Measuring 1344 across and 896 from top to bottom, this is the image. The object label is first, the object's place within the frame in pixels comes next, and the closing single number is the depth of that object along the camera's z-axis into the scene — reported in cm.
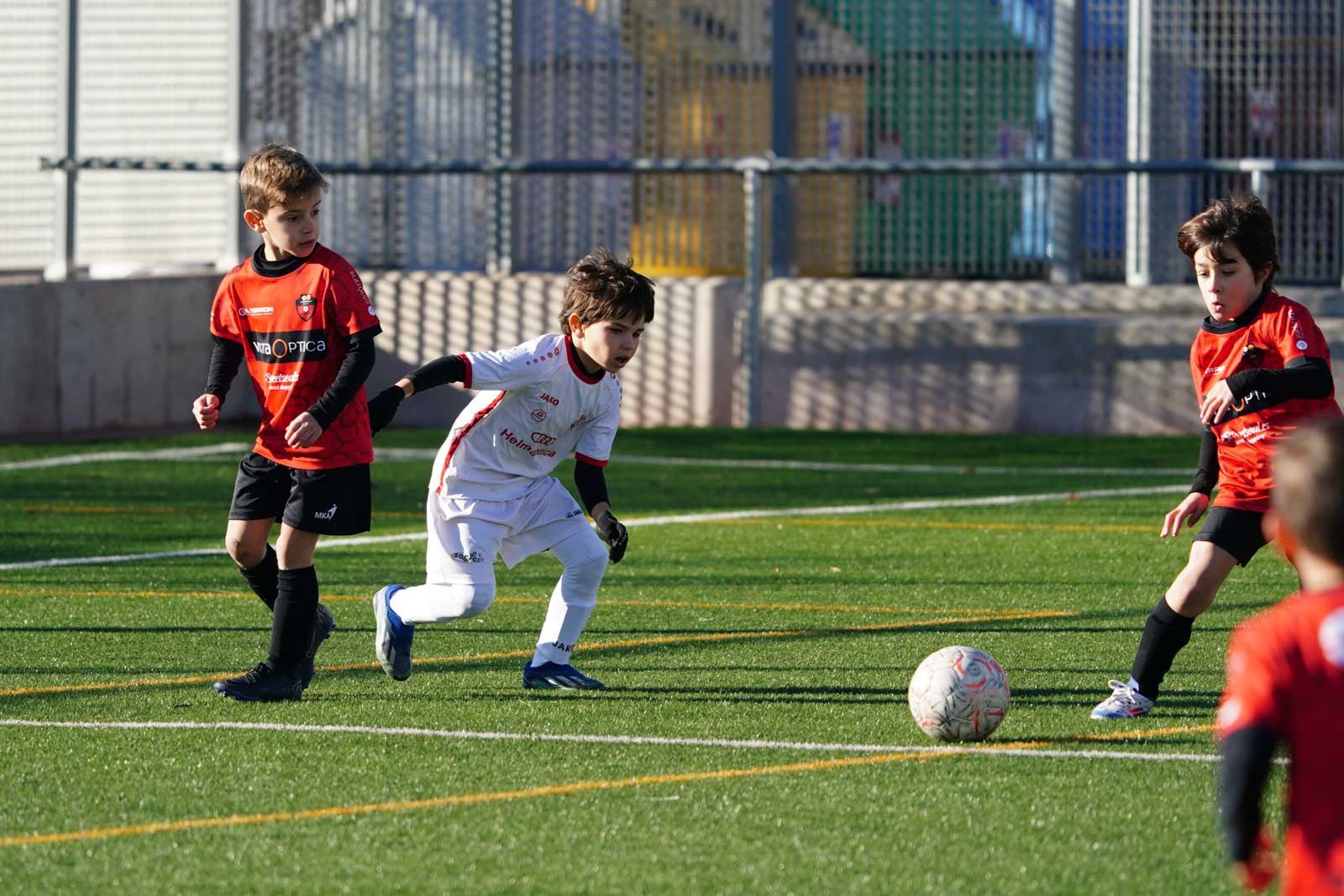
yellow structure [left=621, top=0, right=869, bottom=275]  3712
